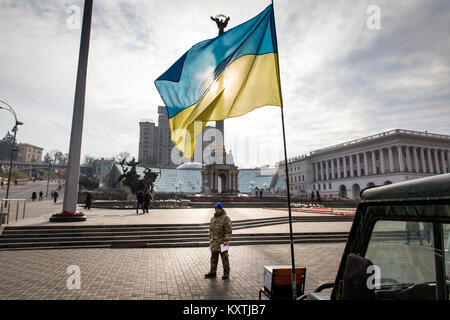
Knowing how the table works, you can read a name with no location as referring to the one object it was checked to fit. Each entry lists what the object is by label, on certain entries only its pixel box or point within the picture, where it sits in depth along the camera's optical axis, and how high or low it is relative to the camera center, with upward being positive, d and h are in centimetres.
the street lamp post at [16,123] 2027 +544
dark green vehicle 142 -32
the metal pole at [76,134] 1314 +292
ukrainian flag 518 +225
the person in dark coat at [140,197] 2271 -31
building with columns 6468 +916
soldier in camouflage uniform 638 -106
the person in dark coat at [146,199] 2256 -48
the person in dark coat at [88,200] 2627 -71
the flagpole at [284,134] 290 +76
